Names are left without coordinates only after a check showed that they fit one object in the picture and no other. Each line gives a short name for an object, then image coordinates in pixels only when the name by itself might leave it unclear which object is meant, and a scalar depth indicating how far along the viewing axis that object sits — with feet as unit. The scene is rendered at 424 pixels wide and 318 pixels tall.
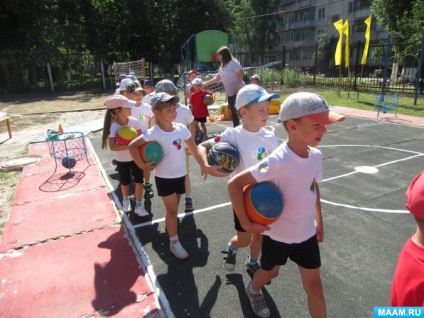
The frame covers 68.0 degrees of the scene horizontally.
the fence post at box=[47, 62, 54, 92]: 83.30
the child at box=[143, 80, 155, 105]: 24.28
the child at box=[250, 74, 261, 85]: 38.37
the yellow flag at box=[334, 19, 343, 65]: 55.23
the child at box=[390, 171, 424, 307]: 4.99
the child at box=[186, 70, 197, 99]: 32.18
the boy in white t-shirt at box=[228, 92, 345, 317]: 7.06
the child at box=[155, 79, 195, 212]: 15.61
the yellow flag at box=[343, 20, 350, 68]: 53.57
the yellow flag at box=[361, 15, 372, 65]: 49.90
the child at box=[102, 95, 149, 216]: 14.99
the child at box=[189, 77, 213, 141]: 29.73
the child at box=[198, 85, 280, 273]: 9.36
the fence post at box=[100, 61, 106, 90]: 88.84
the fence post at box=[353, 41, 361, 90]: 65.54
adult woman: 24.25
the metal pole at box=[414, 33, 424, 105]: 43.39
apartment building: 145.59
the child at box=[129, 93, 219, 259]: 12.12
